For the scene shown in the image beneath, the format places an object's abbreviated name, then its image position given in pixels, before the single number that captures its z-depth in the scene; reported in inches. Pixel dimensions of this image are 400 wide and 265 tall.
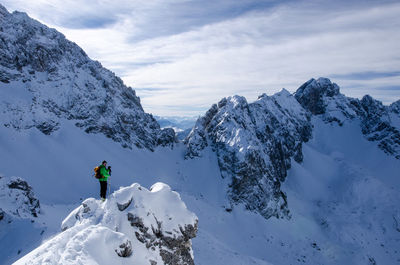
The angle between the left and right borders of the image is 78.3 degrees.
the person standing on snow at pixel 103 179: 522.9
